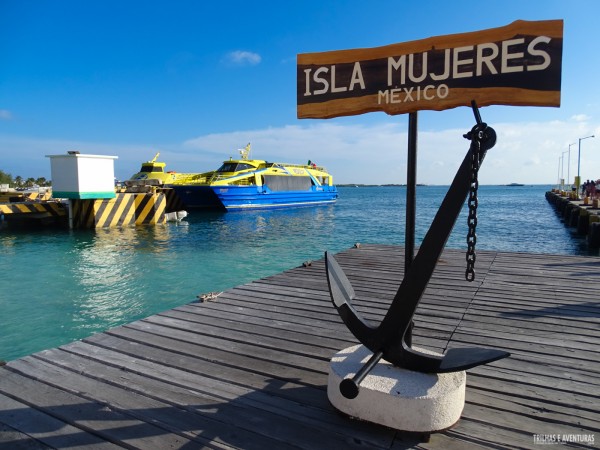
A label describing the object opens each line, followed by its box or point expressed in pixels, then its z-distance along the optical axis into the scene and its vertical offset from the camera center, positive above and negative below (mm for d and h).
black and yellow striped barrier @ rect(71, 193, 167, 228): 15227 -734
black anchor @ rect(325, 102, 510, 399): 1854 -627
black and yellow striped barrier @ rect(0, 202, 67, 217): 14314 -593
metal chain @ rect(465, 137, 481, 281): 1816 +11
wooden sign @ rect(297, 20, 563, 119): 1750 +591
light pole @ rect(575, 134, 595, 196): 28800 +854
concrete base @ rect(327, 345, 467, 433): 1833 -962
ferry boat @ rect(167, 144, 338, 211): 26094 +453
